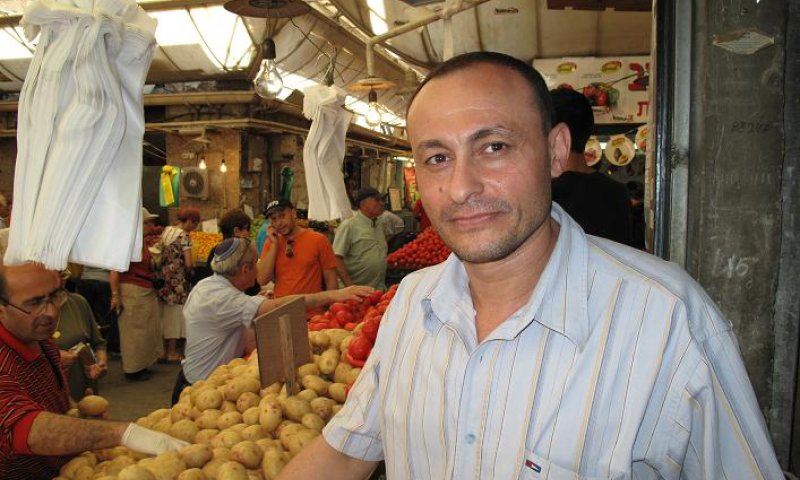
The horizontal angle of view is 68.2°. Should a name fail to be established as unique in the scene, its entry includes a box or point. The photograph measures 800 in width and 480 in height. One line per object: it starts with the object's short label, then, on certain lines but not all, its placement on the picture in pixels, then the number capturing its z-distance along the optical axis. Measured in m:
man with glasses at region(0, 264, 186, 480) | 2.39
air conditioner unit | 10.63
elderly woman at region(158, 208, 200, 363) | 7.52
